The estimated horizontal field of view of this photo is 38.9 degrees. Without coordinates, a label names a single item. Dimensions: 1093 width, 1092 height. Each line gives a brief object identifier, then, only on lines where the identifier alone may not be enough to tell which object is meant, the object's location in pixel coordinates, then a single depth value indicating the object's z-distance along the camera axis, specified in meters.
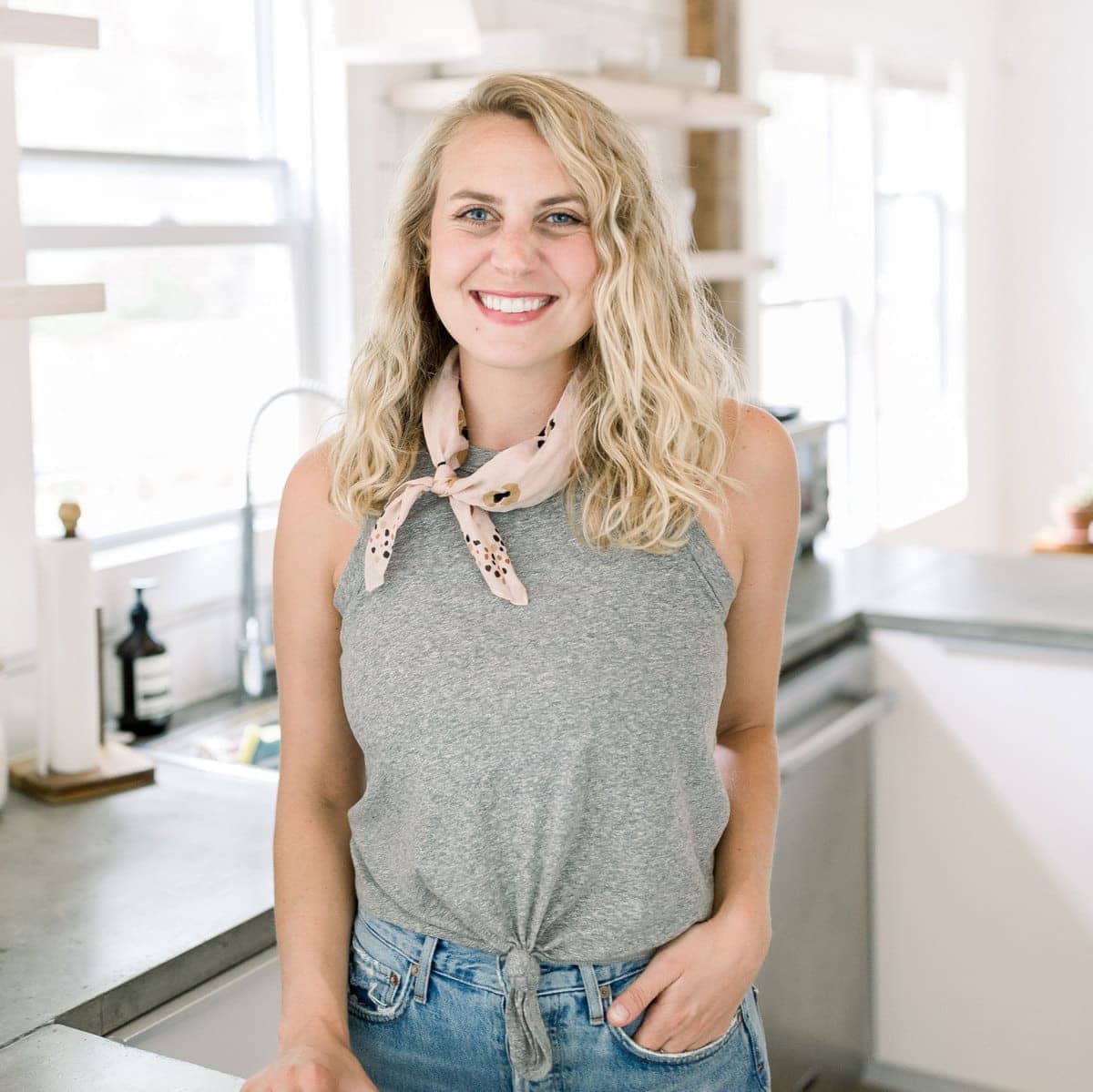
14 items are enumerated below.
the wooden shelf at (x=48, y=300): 1.79
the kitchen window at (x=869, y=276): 5.19
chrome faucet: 2.64
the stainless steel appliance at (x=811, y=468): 3.33
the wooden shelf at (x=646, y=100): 2.94
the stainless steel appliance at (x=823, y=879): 2.71
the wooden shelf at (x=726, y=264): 3.67
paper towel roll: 2.13
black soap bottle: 2.47
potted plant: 5.85
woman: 1.40
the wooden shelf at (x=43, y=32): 1.72
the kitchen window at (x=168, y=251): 2.55
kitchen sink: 2.46
